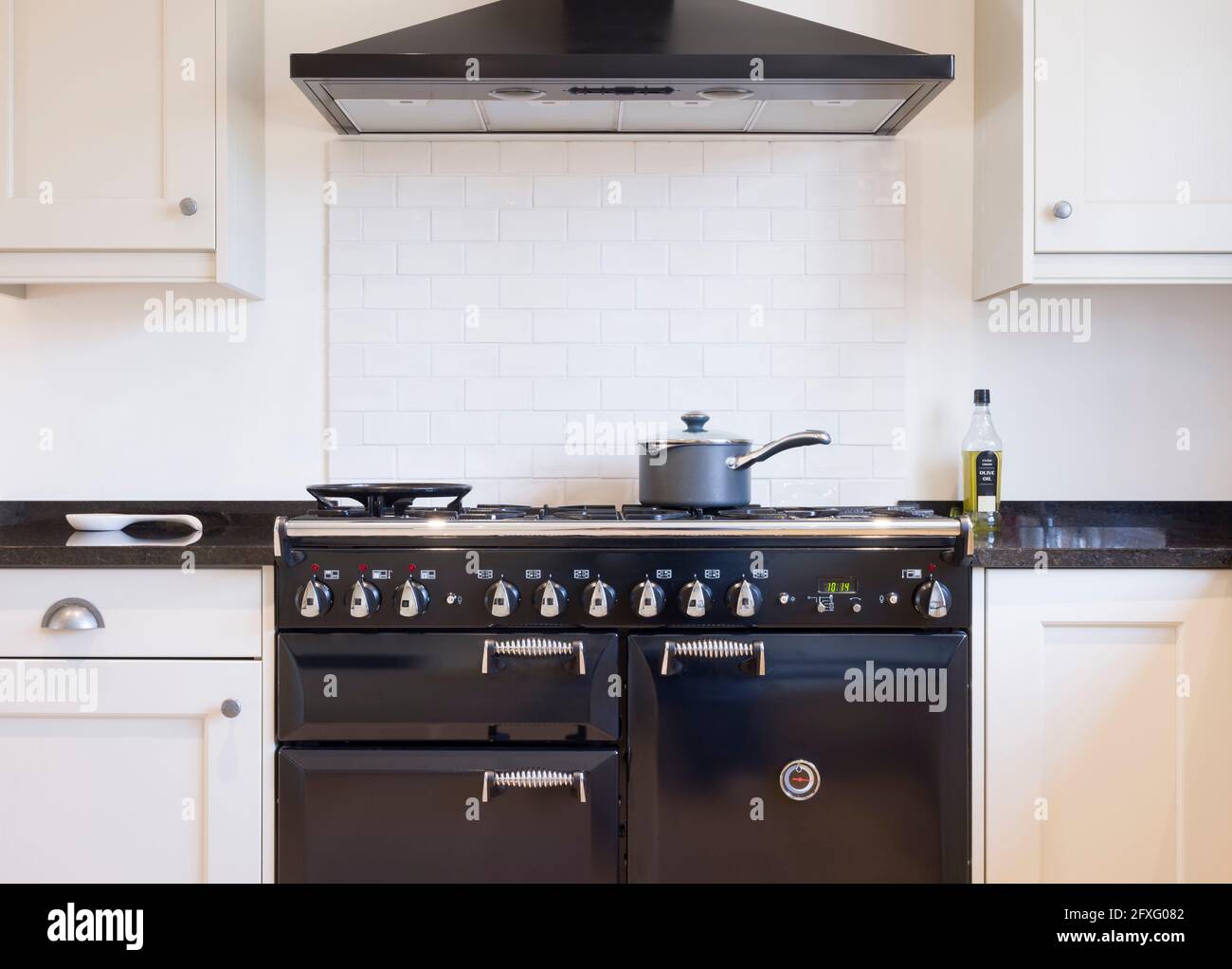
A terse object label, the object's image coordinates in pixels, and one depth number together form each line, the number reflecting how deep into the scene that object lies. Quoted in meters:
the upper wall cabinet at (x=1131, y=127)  1.89
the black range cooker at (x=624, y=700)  1.61
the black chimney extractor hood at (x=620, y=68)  1.75
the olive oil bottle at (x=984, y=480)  2.10
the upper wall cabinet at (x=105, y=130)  1.91
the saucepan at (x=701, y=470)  1.85
